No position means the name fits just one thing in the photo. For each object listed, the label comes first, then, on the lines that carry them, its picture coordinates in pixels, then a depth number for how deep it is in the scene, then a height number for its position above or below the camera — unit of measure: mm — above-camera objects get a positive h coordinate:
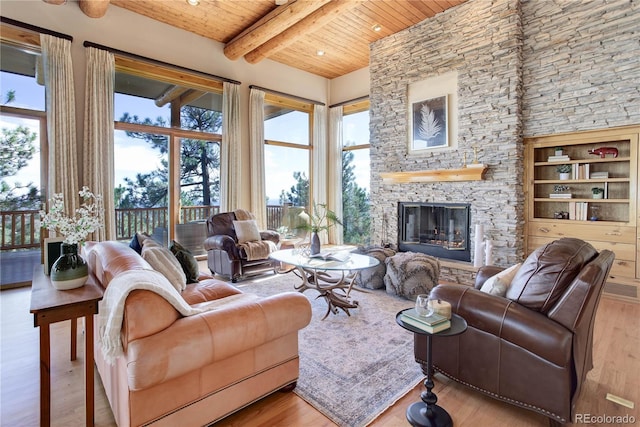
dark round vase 1746 -331
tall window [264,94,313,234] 6766 +1087
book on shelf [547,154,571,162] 4338 +652
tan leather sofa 1396 -710
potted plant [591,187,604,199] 4129 +168
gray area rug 1917 -1135
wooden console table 1546 -514
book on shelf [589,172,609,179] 4074 +394
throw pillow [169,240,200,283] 2830 -462
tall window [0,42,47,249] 4027 +883
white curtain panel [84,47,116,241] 4406 +1092
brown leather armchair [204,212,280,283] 4495 -614
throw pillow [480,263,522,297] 1989 -482
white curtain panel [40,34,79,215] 4105 +1185
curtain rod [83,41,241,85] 4445 +2286
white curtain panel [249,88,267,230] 6195 +1043
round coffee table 3262 -727
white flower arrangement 1825 -85
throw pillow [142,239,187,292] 2277 -386
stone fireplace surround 3795 +1664
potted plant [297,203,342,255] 3738 -346
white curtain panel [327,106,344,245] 7441 +916
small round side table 1700 -1132
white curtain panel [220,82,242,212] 5824 +1087
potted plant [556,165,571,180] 4363 +481
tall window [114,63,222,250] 4949 +977
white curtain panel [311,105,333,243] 7422 +1205
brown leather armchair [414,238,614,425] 1604 -662
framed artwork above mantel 5000 +1503
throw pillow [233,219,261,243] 4867 -343
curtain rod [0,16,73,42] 3858 +2257
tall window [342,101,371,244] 7109 +762
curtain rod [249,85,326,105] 6305 +2378
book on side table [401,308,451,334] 1615 -587
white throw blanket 1396 -423
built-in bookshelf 3822 +177
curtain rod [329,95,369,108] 6926 +2361
